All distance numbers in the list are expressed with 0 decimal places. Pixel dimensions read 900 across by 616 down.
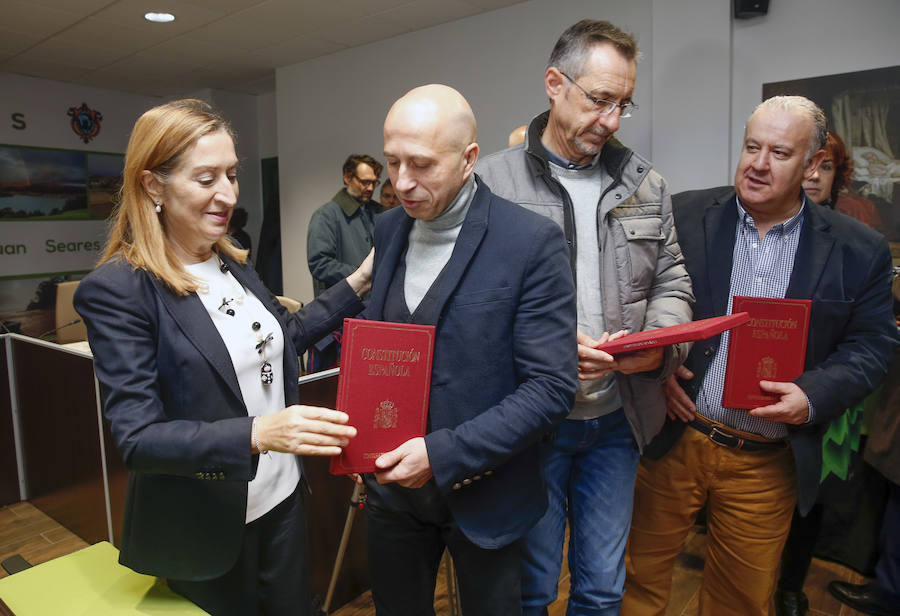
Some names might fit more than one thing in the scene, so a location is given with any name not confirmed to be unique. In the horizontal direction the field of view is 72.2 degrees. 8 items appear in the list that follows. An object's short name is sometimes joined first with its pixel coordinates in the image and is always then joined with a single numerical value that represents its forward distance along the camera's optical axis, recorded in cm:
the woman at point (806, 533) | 226
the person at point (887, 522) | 242
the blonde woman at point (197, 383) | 112
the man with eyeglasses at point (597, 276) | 145
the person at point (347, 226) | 396
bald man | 112
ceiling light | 471
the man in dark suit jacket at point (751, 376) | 164
